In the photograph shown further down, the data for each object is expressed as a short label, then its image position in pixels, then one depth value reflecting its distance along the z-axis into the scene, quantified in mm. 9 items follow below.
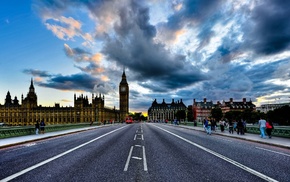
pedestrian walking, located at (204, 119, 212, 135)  17269
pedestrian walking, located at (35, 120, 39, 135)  16421
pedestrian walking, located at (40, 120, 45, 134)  17126
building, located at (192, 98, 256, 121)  110121
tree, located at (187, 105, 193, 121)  87988
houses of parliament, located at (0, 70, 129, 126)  102044
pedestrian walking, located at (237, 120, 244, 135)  16127
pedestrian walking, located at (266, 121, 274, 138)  13212
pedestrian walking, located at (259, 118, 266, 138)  13282
